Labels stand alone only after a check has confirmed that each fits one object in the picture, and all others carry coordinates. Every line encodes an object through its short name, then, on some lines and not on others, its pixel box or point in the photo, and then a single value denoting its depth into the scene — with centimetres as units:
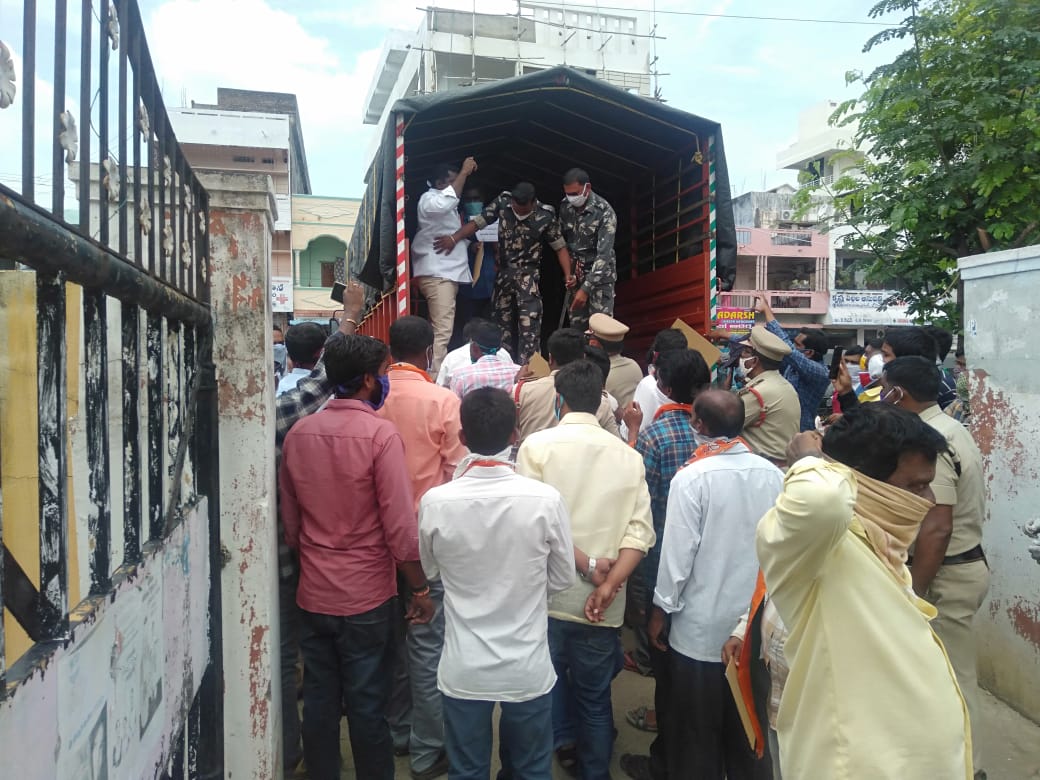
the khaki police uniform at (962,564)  297
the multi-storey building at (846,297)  3034
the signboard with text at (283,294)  2502
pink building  3008
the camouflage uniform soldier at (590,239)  634
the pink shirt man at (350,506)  279
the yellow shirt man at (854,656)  171
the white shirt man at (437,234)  623
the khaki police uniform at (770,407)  404
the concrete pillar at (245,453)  261
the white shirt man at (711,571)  282
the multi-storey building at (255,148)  2552
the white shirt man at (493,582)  245
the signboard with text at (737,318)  2500
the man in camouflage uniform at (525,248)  658
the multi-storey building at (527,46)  2612
